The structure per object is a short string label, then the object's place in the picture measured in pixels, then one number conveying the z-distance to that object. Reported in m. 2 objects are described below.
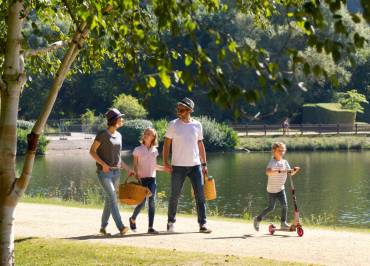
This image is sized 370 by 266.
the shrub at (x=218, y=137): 51.72
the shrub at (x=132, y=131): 52.00
